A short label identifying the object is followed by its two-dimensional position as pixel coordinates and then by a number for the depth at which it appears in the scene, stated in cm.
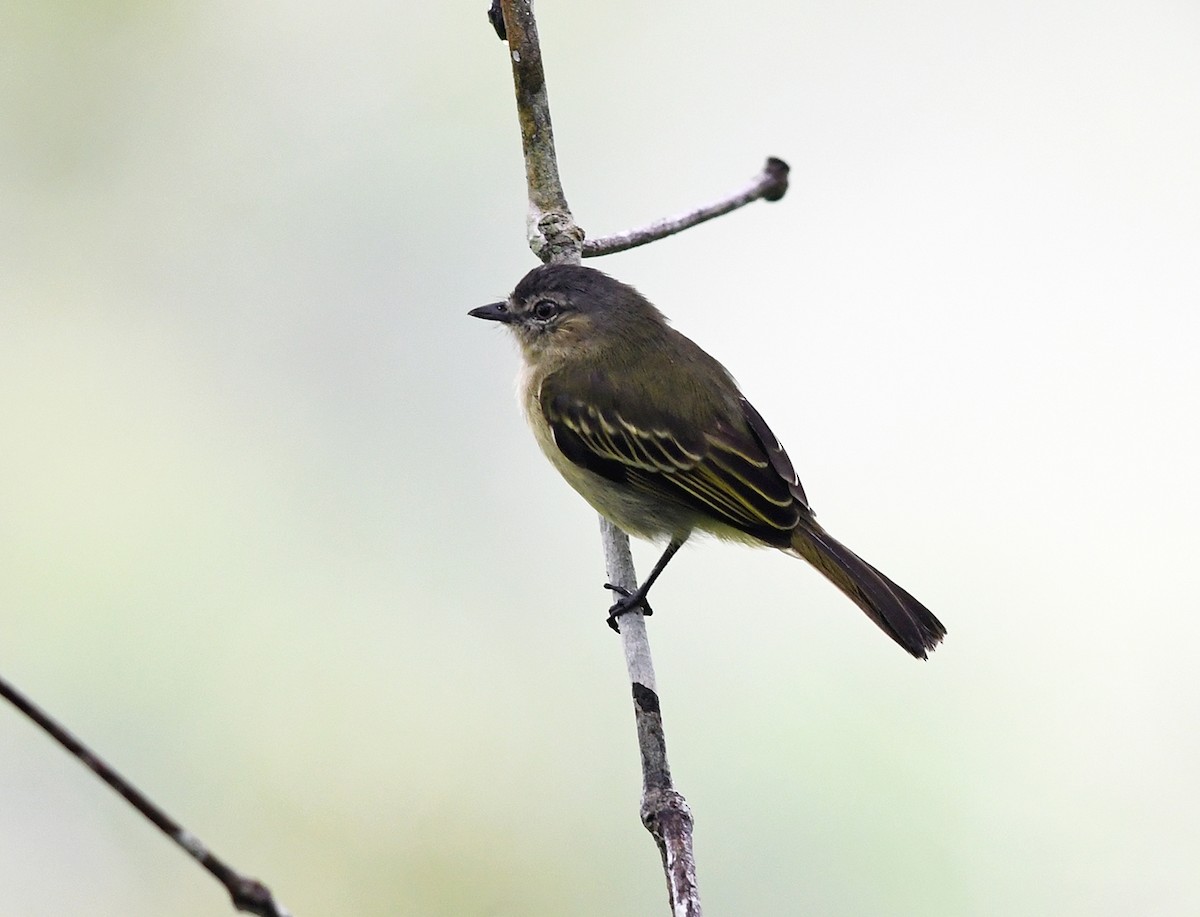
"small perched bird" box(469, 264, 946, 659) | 769
